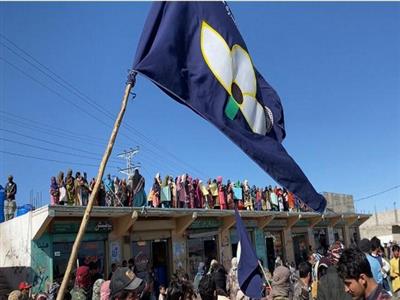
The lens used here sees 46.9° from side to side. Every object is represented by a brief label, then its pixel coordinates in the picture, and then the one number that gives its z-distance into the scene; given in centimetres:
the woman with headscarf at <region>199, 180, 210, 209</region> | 1934
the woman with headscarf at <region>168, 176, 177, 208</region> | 1769
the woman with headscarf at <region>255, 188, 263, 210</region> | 2258
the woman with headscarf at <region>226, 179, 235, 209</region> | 2047
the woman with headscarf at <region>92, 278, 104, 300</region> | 764
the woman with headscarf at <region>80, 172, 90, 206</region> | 1473
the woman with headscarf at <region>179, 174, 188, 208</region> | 1802
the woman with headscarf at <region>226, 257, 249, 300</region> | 930
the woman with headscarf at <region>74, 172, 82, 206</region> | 1461
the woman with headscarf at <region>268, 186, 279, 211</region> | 2378
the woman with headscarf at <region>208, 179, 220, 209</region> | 1986
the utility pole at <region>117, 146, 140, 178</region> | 4588
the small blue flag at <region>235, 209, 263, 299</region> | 673
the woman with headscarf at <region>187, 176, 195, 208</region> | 1830
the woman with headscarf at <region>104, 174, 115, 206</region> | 1555
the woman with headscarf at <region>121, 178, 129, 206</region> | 1577
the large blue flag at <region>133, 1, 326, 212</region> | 428
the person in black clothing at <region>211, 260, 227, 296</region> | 751
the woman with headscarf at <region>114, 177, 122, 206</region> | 1561
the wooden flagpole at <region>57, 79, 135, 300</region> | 282
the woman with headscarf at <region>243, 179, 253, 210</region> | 2176
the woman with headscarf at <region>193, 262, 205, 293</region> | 1398
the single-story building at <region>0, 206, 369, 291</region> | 1277
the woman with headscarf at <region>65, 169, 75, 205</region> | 1437
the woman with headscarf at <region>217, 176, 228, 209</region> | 2002
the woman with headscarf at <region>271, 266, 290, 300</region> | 712
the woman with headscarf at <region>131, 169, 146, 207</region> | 1614
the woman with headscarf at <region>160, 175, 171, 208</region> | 1736
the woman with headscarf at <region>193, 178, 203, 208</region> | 1880
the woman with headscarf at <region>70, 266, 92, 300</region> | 533
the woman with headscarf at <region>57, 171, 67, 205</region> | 1409
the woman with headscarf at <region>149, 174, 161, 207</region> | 1714
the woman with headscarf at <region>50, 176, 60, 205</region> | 1404
